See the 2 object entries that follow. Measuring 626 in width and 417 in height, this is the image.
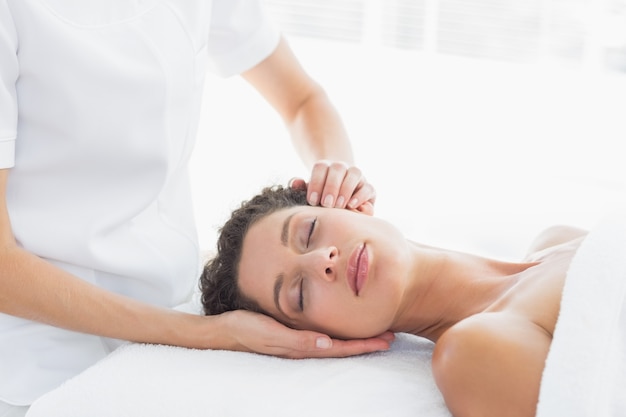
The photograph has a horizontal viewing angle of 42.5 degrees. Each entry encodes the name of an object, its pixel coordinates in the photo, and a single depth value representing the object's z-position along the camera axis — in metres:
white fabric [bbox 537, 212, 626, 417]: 1.08
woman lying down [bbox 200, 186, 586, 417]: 1.37
